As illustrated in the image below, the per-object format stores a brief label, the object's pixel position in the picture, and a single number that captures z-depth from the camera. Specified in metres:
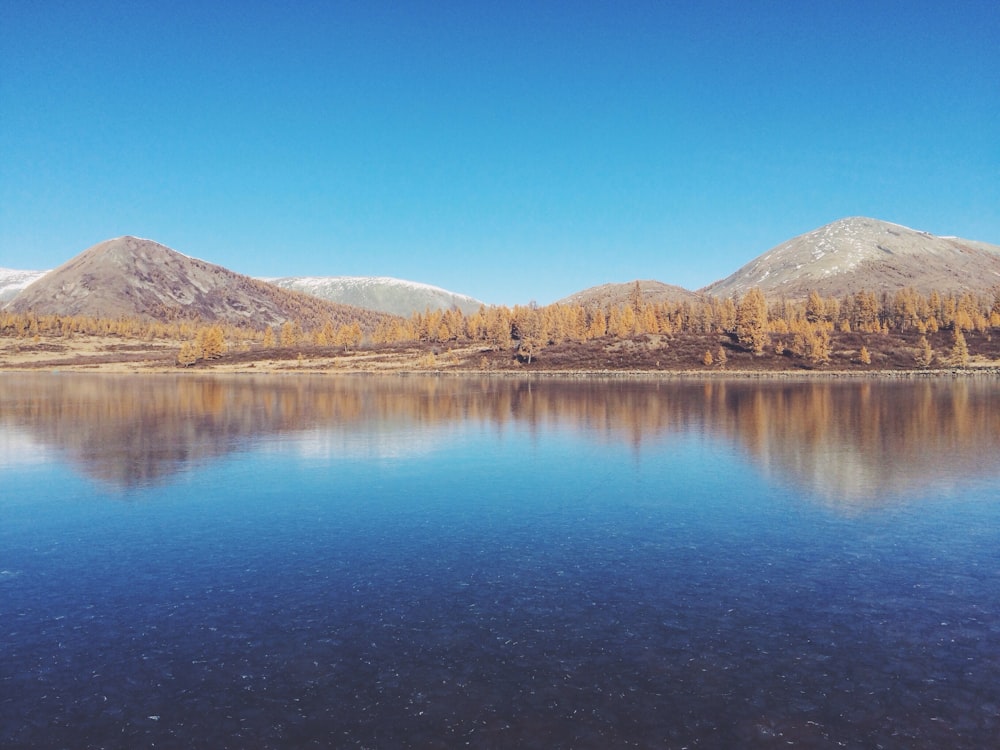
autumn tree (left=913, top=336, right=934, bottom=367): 154.38
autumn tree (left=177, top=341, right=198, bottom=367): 175.88
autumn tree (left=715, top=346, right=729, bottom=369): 157.88
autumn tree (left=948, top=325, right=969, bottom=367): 157.25
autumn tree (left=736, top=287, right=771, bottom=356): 167.50
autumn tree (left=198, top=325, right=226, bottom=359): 186.25
